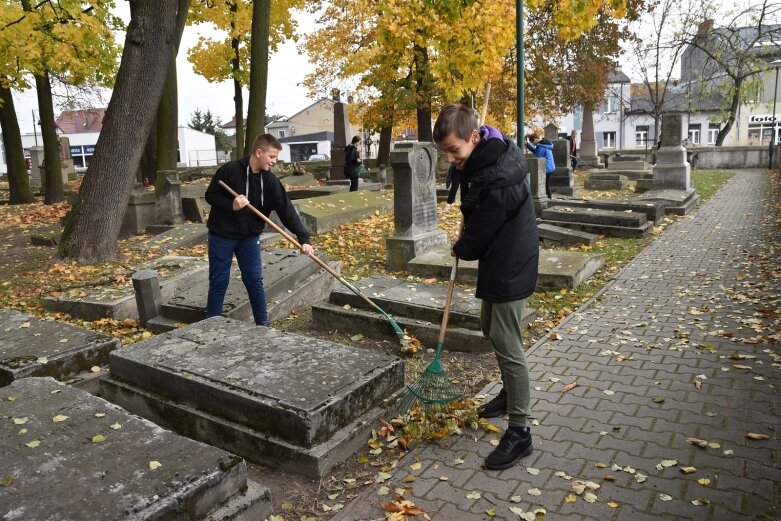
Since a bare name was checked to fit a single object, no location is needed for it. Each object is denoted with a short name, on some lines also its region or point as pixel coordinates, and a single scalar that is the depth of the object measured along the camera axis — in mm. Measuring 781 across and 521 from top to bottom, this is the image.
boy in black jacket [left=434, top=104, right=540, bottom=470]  3373
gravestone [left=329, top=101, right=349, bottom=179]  26875
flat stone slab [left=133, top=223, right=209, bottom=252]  10141
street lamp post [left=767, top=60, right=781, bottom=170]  27250
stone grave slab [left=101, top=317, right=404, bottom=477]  3557
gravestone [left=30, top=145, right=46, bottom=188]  28516
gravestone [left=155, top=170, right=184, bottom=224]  12609
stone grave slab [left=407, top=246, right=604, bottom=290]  7352
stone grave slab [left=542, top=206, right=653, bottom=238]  10883
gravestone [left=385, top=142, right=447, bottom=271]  8758
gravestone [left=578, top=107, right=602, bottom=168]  31689
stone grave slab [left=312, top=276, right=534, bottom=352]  5488
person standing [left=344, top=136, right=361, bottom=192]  17562
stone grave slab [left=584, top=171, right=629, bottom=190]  18781
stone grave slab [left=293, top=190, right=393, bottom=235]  11539
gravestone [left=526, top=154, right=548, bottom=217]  12484
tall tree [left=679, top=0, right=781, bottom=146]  27406
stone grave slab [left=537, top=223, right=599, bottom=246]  10152
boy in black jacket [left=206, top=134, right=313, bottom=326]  5453
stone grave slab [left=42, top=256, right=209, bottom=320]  6586
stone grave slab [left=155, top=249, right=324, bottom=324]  6117
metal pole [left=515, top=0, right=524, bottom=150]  8414
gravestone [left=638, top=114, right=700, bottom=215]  16062
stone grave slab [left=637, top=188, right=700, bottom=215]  13523
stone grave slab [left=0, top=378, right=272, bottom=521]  2592
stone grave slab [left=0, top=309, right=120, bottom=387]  4297
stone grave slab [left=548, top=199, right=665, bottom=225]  12023
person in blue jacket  14922
